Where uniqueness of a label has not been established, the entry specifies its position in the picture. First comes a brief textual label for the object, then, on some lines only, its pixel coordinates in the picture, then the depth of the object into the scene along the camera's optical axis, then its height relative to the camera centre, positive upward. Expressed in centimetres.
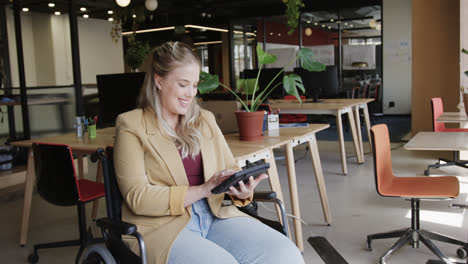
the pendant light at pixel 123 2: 741 +135
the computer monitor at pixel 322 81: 688 -2
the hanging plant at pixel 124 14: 801 +126
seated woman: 179 -39
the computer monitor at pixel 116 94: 335 -4
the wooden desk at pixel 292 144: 281 -39
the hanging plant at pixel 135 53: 784 +57
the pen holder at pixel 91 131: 336 -31
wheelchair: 168 -53
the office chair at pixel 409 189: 277 -69
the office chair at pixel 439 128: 504 -59
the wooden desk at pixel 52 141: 303 -37
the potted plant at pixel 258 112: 287 -18
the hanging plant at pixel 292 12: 701 +104
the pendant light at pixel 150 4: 828 +146
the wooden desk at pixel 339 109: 522 -34
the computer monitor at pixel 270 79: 594 +2
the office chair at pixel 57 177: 281 -54
